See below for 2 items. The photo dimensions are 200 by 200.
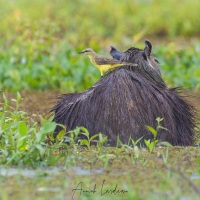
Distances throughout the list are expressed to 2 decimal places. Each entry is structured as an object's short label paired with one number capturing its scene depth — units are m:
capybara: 11.45
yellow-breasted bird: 12.82
